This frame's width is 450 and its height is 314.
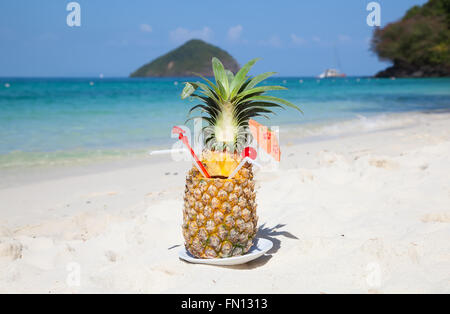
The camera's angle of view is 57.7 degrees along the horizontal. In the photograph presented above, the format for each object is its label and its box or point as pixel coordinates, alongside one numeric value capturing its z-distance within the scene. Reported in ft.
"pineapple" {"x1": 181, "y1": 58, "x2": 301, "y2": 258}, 8.66
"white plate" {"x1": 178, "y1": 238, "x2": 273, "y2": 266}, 8.74
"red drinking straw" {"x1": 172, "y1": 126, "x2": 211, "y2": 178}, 8.38
